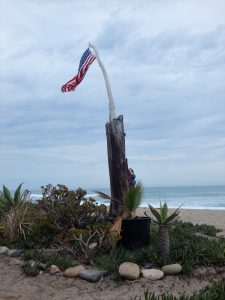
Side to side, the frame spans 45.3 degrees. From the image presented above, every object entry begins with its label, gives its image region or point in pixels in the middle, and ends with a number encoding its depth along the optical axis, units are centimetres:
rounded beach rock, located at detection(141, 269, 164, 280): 413
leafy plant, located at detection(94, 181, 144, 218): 499
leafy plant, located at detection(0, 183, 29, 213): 650
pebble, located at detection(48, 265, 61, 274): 439
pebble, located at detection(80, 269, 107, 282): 410
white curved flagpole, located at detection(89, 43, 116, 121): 656
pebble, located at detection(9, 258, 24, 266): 484
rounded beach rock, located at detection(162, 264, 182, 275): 420
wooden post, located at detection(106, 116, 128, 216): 637
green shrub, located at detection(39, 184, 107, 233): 555
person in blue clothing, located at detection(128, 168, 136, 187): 675
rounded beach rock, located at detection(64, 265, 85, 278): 425
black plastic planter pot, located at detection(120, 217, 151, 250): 496
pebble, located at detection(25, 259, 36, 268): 461
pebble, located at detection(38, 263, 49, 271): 451
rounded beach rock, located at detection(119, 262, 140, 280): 407
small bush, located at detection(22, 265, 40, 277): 440
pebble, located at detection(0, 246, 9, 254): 532
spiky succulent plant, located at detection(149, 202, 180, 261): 445
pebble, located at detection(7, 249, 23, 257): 511
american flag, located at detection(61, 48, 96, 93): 719
